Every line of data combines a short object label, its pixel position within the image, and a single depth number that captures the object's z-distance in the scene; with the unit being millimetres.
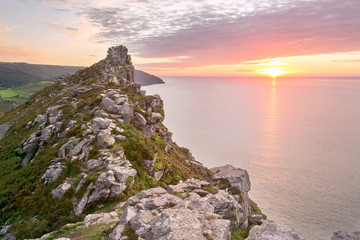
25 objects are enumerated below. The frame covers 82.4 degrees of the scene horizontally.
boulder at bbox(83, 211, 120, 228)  16906
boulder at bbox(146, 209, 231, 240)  12680
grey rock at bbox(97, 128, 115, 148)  26933
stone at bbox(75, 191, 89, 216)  20062
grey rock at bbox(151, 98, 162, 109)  49750
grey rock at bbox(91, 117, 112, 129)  29656
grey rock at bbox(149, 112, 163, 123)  40175
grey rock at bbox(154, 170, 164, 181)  28731
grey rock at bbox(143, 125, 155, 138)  37494
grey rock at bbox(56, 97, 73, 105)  51375
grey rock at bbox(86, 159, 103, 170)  23891
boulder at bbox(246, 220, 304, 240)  14000
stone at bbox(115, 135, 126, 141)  29156
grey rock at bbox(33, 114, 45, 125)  45178
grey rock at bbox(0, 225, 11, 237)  19939
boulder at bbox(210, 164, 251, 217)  35559
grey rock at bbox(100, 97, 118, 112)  36084
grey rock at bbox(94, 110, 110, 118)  33719
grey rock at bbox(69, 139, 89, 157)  26219
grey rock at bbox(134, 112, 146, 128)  37116
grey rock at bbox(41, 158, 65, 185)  23450
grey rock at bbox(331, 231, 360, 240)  16125
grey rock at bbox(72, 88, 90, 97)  53681
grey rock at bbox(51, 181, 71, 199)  21453
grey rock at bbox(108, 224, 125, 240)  13652
